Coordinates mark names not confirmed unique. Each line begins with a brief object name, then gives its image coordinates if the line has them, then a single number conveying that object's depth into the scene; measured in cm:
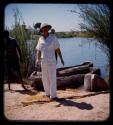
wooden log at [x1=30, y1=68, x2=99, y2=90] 385
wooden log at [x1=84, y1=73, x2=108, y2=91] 364
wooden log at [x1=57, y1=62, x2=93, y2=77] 417
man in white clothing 306
